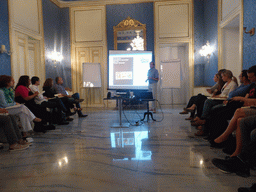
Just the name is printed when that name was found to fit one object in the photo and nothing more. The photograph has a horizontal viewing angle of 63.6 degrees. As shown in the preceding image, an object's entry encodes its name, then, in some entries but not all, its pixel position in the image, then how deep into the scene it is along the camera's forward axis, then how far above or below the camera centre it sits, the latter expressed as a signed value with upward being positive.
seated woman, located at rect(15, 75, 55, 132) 3.60 -0.22
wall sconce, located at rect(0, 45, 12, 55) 4.66 +0.79
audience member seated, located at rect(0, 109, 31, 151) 2.67 -0.62
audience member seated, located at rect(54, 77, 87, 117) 5.29 -0.14
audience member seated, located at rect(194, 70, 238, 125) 3.49 -0.22
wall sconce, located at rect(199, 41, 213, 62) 6.68 +1.02
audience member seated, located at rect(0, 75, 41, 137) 3.04 -0.31
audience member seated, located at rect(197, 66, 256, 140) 2.69 -0.41
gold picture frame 7.69 +1.93
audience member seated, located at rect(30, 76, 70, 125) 4.02 -0.40
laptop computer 4.68 -0.32
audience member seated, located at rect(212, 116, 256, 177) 1.88 -0.78
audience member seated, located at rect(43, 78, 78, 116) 4.57 -0.12
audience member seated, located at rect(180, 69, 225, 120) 4.04 -0.37
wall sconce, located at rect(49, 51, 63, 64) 7.22 +0.96
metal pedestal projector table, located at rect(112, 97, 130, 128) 4.21 -0.89
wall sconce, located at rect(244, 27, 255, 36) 3.86 +0.92
